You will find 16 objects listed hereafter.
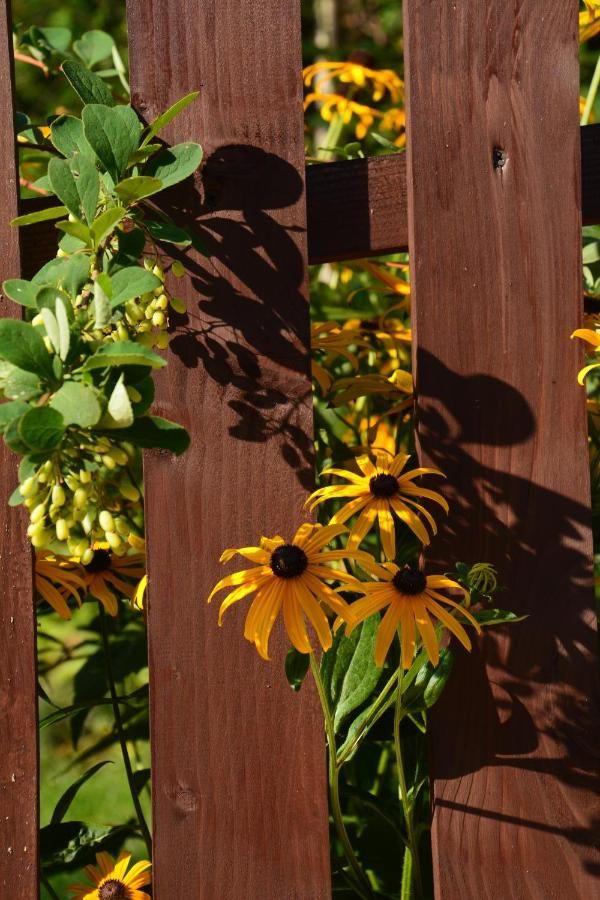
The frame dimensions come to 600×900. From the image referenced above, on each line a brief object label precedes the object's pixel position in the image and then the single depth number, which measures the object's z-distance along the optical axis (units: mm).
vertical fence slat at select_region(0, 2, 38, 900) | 1339
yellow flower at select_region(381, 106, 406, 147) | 1691
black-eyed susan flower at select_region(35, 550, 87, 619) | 1372
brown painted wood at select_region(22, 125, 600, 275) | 1348
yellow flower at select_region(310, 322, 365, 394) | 1440
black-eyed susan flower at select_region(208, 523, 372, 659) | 1265
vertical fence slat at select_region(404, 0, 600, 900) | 1336
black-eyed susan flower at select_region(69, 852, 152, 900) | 1370
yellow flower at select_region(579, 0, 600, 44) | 1478
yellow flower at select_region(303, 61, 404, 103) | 1683
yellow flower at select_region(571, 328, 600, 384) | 1306
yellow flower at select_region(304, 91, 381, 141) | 1654
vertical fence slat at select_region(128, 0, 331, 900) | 1332
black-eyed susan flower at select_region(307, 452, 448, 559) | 1300
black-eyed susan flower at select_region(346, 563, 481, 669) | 1270
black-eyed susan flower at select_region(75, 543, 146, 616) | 1414
